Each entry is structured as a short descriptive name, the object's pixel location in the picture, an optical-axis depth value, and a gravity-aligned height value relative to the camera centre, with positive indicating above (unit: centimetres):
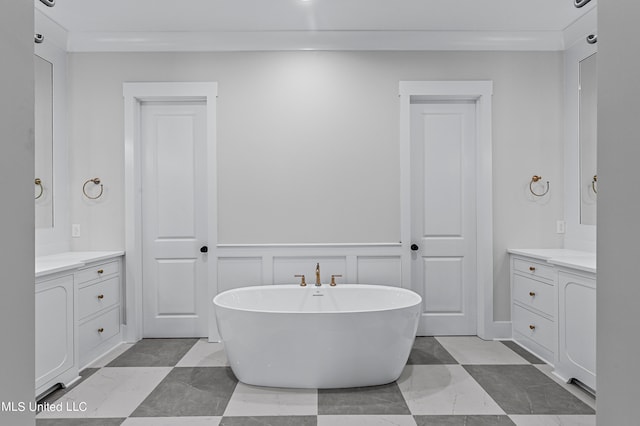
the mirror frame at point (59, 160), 326 +45
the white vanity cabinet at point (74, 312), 239 -74
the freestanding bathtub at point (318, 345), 242 -88
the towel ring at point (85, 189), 344 +19
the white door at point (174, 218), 353 -7
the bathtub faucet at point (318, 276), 327 -57
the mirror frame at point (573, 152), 327 +50
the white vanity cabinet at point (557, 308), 245 -74
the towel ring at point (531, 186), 346 +21
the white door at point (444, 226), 355 -16
